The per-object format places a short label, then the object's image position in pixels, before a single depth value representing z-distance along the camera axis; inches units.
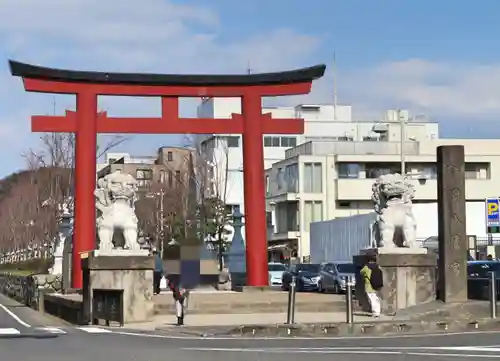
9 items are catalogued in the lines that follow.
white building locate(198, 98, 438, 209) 3262.8
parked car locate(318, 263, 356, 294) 1428.4
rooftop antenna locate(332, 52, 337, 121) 3760.3
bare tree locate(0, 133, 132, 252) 2058.3
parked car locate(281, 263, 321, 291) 1561.3
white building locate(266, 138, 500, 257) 2792.8
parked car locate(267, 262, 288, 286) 1778.7
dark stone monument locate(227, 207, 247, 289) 1406.3
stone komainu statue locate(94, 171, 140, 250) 970.7
